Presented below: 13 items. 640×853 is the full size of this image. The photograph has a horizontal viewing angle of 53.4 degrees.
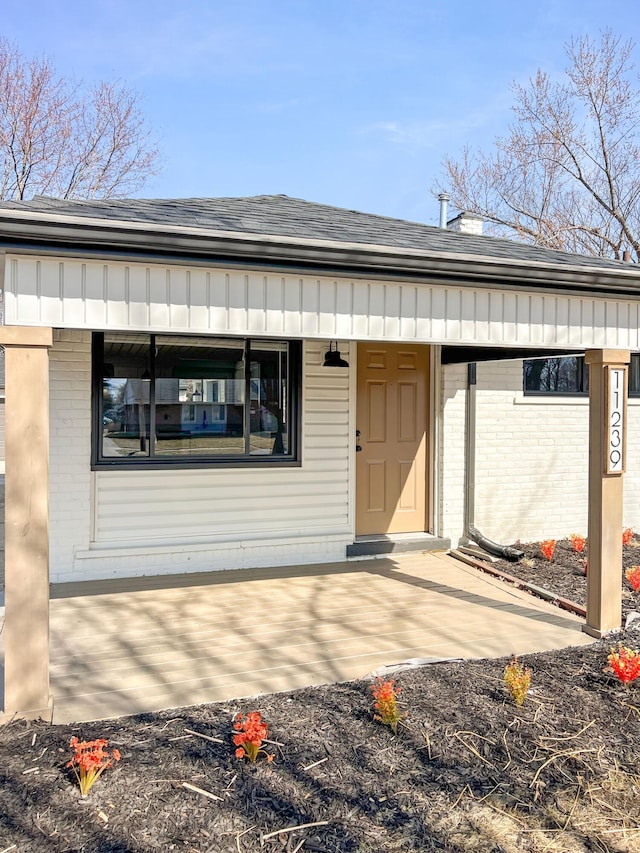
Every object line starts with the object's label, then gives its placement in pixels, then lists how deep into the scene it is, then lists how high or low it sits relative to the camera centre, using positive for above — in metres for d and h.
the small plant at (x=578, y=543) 6.79 -1.34
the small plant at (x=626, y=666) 3.48 -1.37
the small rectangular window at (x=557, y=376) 7.43 +0.49
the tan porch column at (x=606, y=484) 4.38 -0.46
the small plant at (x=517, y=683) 3.26 -1.36
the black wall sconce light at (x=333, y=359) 6.23 +0.57
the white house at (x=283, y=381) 3.24 +0.32
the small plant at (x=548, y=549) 6.46 -1.34
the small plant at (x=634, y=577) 5.43 -1.37
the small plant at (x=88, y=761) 2.47 -1.37
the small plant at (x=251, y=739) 2.71 -1.38
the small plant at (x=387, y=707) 3.02 -1.38
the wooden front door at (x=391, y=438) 6.70 -0.23
